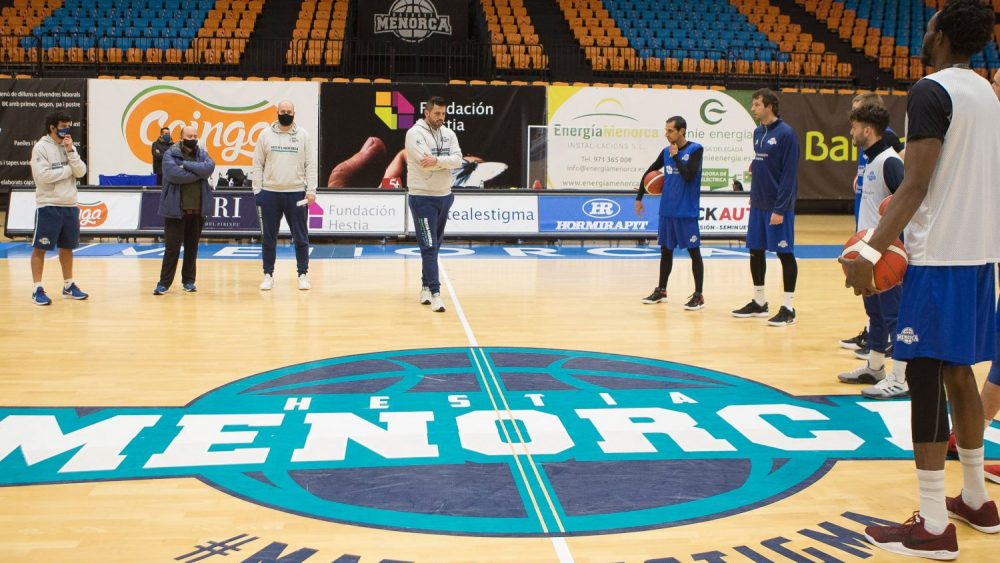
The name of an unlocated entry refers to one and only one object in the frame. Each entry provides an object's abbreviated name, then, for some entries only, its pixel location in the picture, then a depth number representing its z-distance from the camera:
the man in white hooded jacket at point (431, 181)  9.27
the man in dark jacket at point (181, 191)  10.25
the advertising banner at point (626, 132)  21.38
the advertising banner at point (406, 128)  20.83
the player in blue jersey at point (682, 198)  9.47
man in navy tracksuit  8.66
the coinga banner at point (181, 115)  20.45
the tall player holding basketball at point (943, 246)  3.53
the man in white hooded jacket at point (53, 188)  9.46
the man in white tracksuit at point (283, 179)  10.68
